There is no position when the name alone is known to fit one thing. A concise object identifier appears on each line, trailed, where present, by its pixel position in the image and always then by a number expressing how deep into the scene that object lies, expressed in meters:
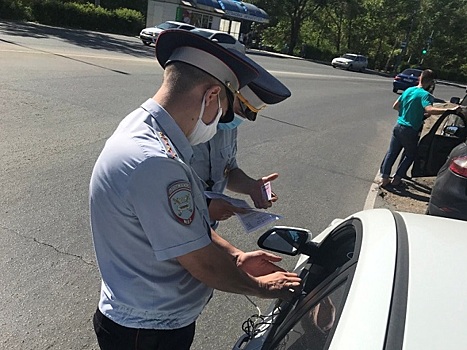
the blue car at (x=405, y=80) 25.86
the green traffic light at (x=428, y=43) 55.01
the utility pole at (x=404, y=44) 50.91
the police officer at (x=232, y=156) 2.29
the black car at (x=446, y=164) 4.32
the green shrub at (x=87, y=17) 29.02
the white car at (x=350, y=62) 39.74
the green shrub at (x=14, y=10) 26.42
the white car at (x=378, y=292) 1.11
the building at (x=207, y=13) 38.56
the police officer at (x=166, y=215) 1.41
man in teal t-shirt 7.07
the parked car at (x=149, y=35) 25.27
